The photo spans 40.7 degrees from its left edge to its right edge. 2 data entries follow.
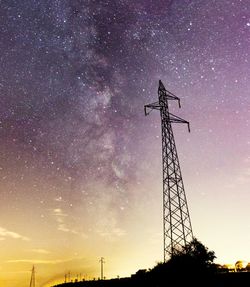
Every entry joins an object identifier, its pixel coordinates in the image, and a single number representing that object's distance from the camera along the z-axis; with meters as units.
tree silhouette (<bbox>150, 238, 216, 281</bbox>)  32.00
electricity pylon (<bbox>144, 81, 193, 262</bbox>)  33.06
